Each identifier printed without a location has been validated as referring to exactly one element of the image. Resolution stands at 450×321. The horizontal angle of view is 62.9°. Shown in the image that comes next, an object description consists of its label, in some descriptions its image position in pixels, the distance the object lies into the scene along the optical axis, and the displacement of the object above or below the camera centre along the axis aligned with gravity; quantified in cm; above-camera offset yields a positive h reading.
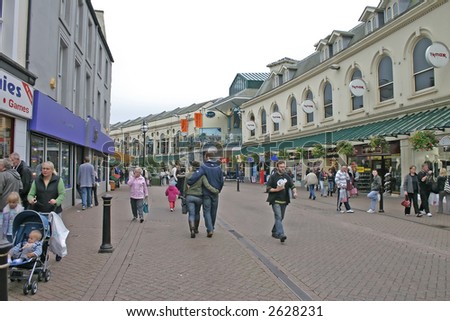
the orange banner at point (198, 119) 4857 +761
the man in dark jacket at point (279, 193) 750 -35
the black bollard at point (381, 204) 1295 -105
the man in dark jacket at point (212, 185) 809 -23
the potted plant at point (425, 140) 1348 +127
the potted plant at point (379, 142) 1722 +155
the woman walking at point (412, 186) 1191 -36
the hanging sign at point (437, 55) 1472 +480
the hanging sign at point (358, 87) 2031 +488
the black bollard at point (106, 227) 665 -90
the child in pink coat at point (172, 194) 1310 -61
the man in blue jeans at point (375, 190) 1284 -52
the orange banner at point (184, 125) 4712 +679
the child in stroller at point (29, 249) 459 -91
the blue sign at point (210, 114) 5141 +874
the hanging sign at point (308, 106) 2625 +498
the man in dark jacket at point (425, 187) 1207 -41
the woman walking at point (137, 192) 1020 -41
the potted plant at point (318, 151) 2212 +148
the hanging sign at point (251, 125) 3753 +525
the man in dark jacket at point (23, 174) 669 +8
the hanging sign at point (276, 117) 3143 +508
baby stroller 462 -77
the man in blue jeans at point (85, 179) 1259 -5
